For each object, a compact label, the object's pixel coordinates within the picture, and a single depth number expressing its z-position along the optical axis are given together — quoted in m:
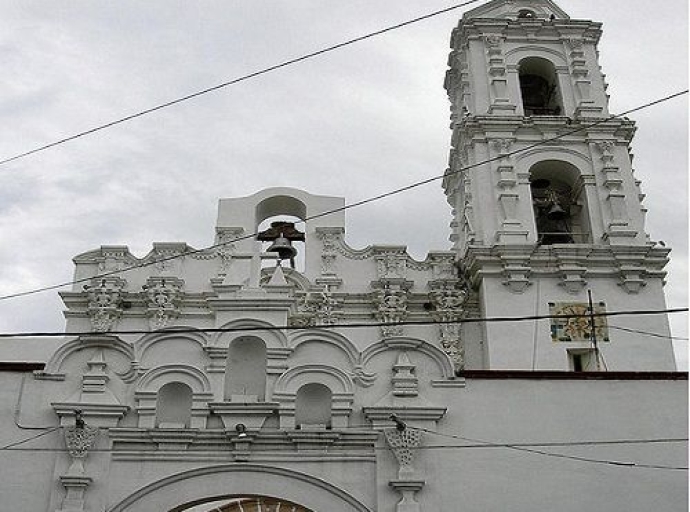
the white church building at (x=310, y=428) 11.71
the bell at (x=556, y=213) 22.44
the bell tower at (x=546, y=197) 19.50
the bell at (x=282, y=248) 19.02
